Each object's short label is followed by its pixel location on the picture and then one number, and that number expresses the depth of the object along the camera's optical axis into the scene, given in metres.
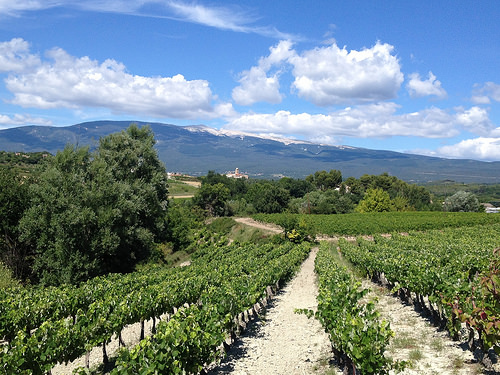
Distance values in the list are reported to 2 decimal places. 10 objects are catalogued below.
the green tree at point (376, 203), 77.11
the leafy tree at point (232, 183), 98.31
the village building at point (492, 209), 102.52
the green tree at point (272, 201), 69.00
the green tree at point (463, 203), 81.19
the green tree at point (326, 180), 132.04
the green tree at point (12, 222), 23.45
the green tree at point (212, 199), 70.50
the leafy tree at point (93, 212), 22.27
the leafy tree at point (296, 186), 109.18
